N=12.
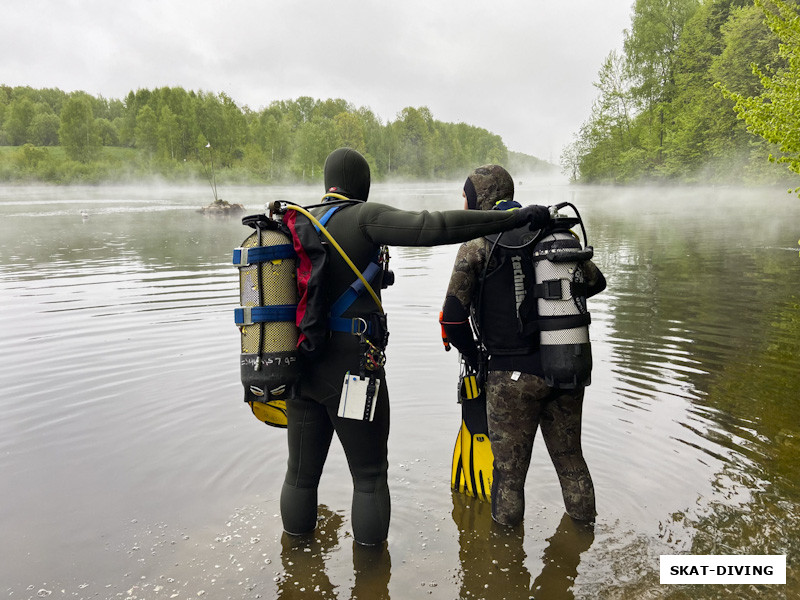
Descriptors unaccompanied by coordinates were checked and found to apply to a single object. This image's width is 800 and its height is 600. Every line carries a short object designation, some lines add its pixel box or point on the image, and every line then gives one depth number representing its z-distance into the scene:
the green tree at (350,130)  109.62
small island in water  45.25
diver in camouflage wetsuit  3.39
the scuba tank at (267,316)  3.02
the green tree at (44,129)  125.31
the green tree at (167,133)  99.75
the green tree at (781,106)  8.37
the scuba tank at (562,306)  3.21
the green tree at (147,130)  103.06
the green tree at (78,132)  101.75
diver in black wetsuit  2.92
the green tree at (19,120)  122.81
